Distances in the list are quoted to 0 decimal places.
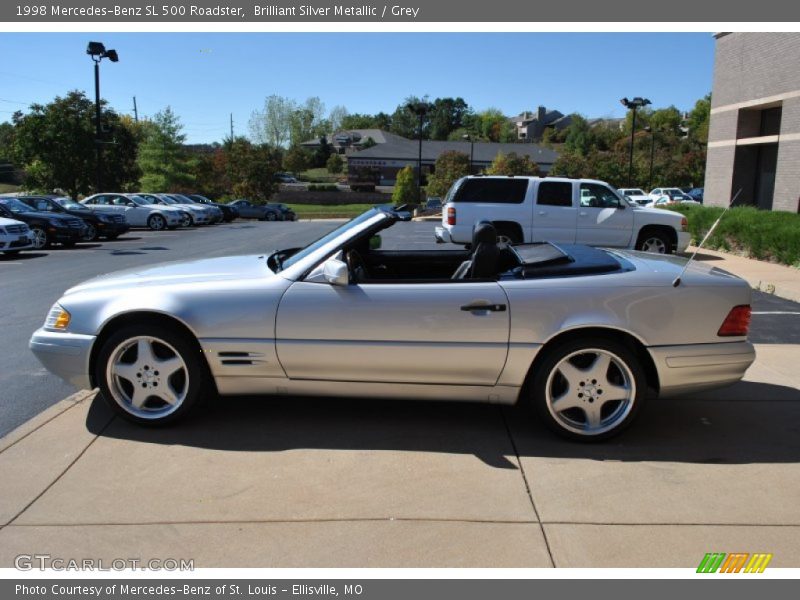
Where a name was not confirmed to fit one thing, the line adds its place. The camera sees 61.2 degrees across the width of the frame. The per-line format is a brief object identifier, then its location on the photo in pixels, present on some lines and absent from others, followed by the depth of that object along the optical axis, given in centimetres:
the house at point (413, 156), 8800
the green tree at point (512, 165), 6425
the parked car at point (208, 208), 3423
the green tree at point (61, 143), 3559
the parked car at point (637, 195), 3988
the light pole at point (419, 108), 4532
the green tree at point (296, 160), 9988
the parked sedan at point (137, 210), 2798
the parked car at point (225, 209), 3950
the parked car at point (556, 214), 1424
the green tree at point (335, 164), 10062
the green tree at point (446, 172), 6024
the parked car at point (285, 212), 4312
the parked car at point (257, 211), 4244
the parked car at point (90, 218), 2116
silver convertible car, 430
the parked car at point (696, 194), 4510
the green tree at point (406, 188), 5334
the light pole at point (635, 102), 3450
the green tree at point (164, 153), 5797
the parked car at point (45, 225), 1892
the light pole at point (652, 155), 6127
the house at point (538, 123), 16011
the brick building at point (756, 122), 2177
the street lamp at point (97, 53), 2609
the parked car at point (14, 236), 1652
